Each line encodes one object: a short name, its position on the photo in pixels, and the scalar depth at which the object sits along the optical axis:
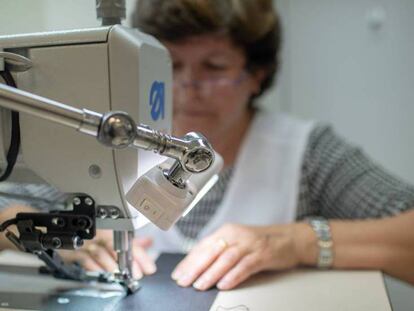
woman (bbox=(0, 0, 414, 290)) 1.23
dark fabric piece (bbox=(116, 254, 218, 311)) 0.73
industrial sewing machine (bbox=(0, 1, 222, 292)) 0.61
